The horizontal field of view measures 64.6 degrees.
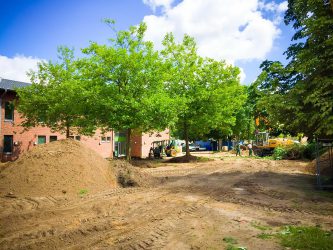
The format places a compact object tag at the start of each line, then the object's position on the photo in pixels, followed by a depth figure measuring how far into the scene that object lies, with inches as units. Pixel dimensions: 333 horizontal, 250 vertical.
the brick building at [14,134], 1059.3
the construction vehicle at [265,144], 1341.0
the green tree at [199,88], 1023.6
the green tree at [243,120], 1925.8
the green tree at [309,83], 388.5
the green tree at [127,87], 797.9
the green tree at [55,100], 858.8
